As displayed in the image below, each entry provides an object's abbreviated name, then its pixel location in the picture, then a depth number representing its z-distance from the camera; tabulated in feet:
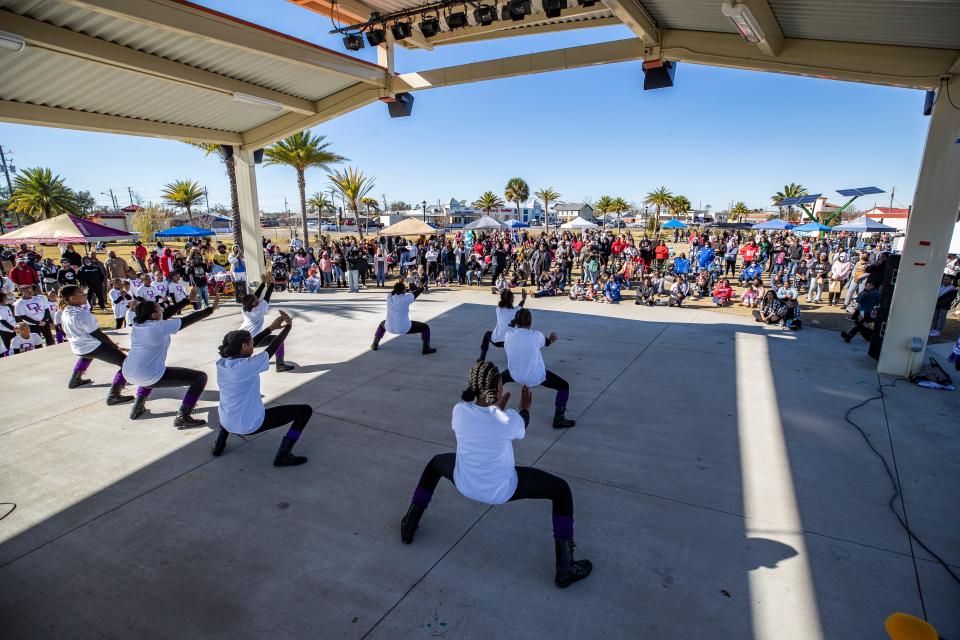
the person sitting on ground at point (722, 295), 41.24
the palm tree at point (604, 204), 225.76
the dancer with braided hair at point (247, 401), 13.08
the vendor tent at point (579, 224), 87.14
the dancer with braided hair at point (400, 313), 24.52
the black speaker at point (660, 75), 24.06
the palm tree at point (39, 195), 117.08
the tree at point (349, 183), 94.27
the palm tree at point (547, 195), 201.36
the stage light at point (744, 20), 16.29
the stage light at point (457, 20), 23.71
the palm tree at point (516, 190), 220.43
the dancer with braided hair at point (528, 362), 16.28
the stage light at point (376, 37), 26.35
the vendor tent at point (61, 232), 43.78
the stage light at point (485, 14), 22.97
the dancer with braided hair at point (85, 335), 18.63
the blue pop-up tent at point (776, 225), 92.32
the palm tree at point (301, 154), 76.18
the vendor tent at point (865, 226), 71.26
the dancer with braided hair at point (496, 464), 9.59
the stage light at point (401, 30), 26.37
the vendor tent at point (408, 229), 60.54
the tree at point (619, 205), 220.23
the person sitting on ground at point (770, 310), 32.94
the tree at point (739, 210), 227.40
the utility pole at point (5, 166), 128.01
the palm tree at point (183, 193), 133.80
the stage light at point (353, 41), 26.96
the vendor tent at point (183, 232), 66.63
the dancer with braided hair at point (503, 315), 20.84
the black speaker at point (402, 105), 30.76
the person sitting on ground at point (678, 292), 40.75
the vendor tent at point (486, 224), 78.30
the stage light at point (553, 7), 20.79
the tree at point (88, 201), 216.60
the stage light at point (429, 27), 24.98
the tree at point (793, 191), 190.32
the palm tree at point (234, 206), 57.78
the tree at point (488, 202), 213.66
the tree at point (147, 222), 146.86
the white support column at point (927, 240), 19.90
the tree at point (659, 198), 209.70
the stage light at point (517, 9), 21.44
